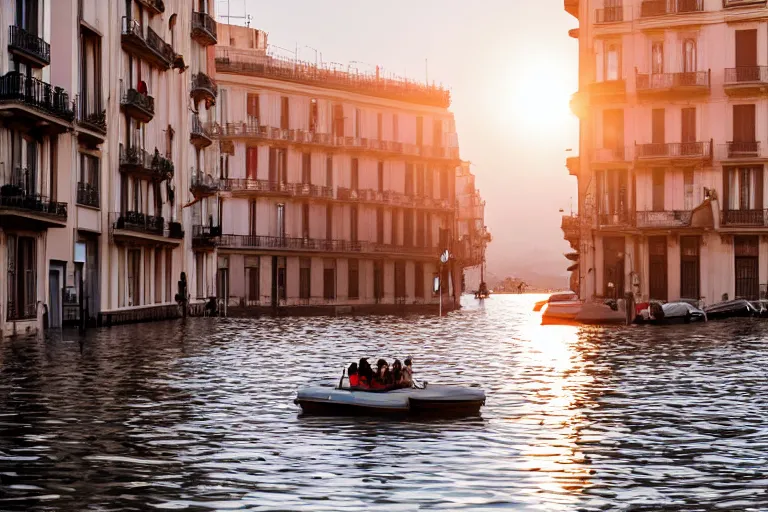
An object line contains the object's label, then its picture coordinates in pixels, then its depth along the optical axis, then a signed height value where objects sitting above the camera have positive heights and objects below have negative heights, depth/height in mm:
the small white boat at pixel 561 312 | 66938 -2653
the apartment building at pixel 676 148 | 73938 +7050
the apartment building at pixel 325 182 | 97812 +7067
